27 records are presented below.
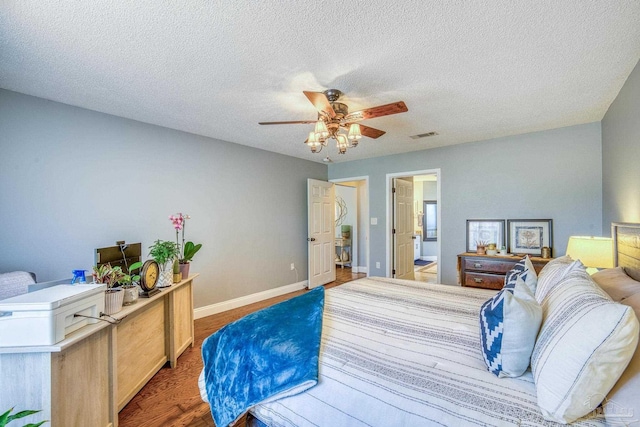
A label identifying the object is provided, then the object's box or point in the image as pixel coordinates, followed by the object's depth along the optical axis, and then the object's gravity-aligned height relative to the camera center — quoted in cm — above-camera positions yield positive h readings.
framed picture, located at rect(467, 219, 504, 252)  397 -24
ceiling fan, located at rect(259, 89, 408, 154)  216 +83
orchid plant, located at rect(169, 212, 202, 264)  267 -31
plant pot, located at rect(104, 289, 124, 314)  168 -50
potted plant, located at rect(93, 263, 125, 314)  169 -43
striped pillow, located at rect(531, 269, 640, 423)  85 -46
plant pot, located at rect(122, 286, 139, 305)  189 -53
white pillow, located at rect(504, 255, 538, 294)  158 -36
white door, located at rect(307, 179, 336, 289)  514 -28
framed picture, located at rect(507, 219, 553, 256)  364 -27
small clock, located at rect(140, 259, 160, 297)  210 -46
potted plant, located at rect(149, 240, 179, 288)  232 -35
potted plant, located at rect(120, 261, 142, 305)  189 -49
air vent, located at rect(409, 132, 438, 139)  372 +109
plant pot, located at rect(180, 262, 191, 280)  272 -51
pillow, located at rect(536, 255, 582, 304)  147 -35
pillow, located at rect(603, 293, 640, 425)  81 -55
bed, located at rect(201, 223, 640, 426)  91 -66
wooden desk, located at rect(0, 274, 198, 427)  127 -83
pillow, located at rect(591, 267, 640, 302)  136 -37
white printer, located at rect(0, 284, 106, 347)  124 -45
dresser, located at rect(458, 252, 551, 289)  354 -70
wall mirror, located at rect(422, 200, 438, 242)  806 -19
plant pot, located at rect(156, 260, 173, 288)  236 -49
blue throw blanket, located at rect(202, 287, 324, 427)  127 -69
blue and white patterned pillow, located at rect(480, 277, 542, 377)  112 -49
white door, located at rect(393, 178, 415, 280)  513 -25
